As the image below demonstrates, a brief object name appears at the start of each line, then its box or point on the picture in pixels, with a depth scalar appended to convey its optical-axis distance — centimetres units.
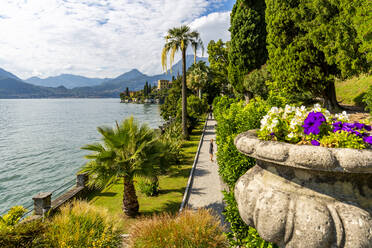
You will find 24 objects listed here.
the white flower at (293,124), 256
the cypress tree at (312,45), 937
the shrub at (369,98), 674
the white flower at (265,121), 282
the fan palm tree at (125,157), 665
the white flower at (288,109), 296
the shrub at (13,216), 498
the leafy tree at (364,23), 761
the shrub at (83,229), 426
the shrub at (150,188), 927
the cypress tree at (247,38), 2278
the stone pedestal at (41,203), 705
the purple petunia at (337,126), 253
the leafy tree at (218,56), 3478
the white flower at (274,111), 292
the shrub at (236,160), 428
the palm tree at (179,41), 1877
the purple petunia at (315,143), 236
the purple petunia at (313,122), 245
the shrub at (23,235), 362
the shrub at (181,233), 413
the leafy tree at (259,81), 1973
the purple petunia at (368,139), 222
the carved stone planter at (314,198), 196
